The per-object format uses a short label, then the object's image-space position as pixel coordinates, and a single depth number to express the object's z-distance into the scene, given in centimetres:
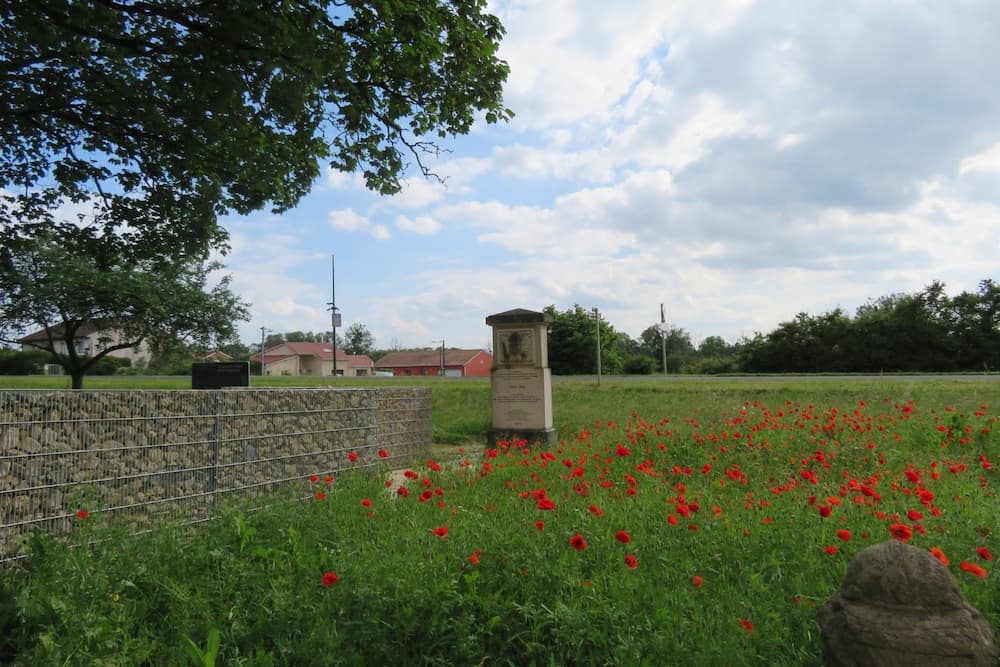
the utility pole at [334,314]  5116
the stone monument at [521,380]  1095
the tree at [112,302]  1797
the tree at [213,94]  584
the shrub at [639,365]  5153
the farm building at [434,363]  7500
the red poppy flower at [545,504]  354
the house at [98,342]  1989
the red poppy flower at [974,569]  258
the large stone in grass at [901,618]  222
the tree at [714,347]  7594
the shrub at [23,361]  4769
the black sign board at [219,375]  1248
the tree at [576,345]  4947
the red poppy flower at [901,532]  287
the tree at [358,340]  9981
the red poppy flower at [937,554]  264
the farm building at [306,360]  7362
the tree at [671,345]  5603
